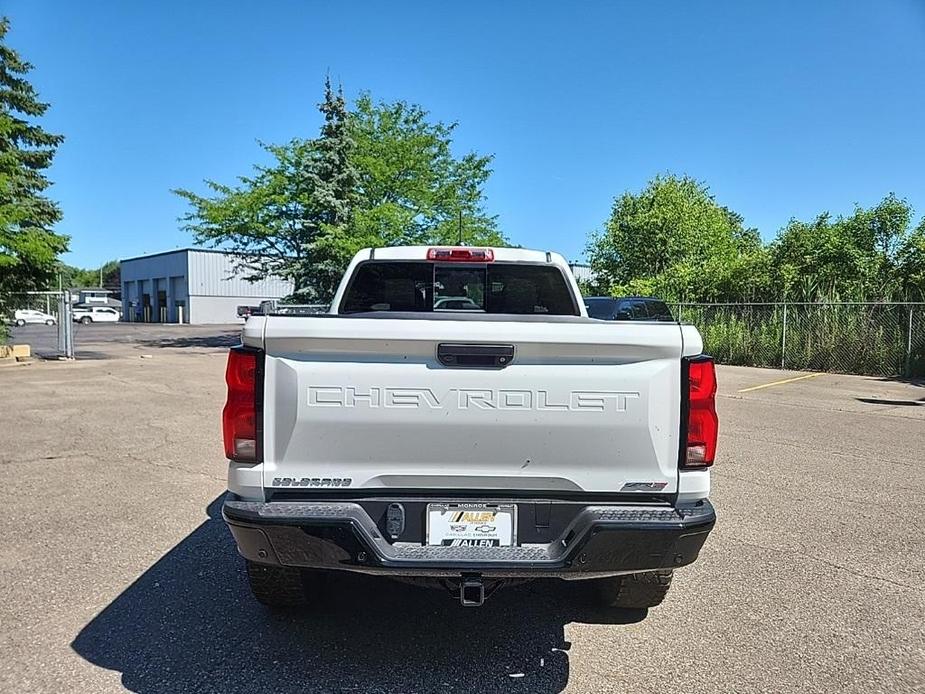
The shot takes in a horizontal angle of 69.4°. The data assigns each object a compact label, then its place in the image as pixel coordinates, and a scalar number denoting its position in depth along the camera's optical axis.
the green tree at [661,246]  26.64
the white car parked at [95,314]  57.97
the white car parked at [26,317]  21.89
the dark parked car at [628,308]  16.48
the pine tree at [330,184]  22.86
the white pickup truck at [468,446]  2.62
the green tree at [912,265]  18.27
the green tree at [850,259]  19.72
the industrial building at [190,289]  57.00
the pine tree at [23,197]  17.44
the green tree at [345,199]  22.95
